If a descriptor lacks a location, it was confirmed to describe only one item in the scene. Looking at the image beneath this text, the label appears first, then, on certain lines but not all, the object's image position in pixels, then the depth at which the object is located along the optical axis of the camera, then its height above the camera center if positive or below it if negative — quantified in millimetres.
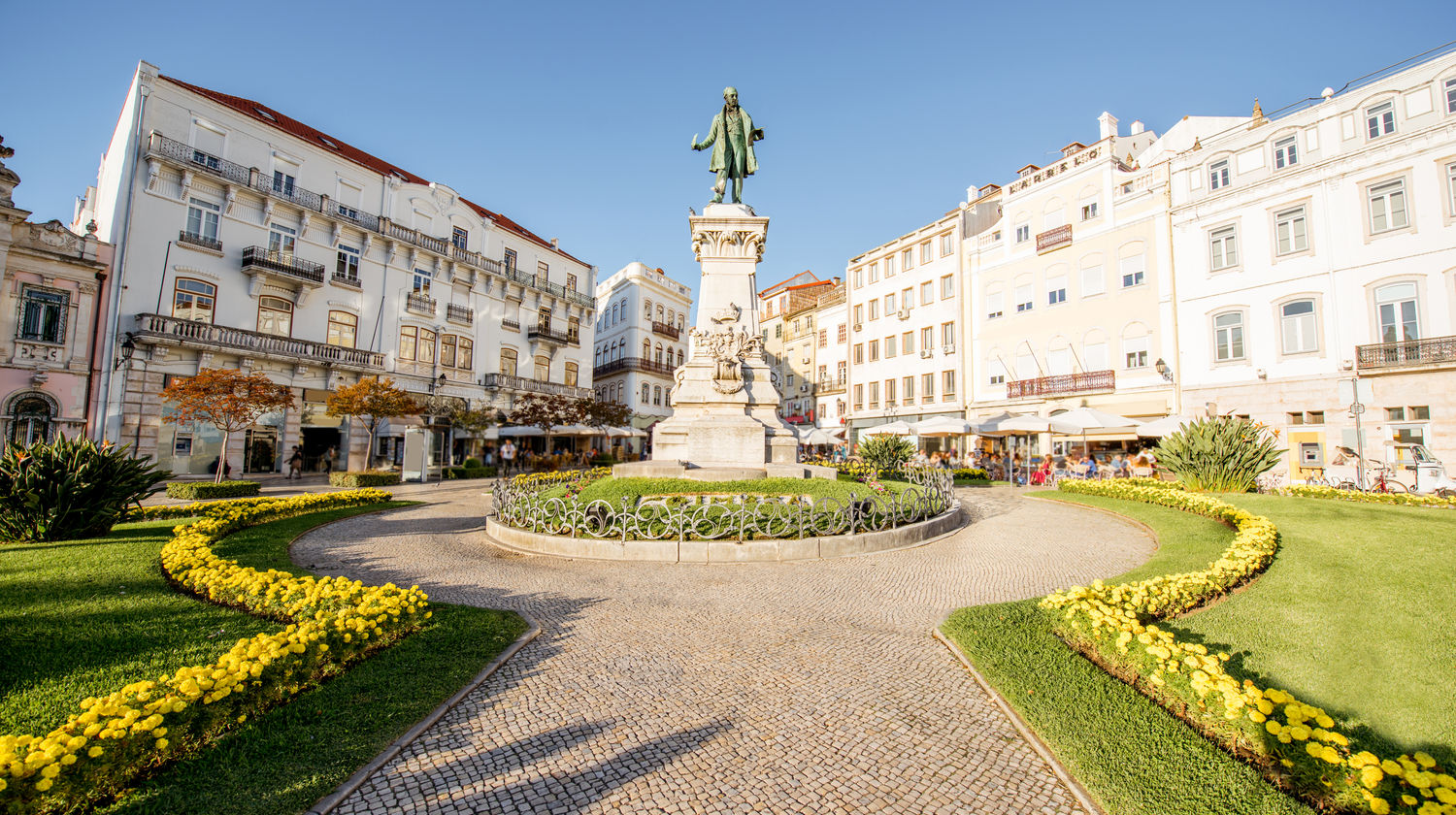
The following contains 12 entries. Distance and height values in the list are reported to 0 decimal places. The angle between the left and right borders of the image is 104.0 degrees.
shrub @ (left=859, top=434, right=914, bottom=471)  20889 +58
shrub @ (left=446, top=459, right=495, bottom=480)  25938 -1307
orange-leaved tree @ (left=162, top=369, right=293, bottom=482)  17609 +1389
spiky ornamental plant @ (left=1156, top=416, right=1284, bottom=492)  12945 +118
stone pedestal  13172 +1727
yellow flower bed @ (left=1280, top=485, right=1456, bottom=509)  10906 -672
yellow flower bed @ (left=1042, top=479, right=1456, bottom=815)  2523 -1371
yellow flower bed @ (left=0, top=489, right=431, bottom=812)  2404 -1406
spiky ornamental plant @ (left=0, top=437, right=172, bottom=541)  8031 -795
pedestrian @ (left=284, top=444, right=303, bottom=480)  24122 -1062
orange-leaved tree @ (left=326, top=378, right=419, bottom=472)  22578 +1696
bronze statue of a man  16047 +8671
